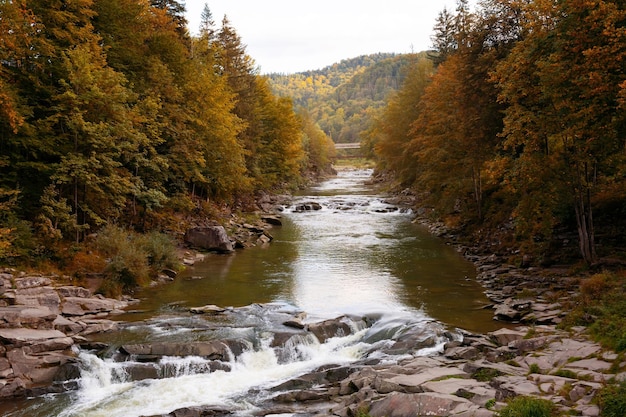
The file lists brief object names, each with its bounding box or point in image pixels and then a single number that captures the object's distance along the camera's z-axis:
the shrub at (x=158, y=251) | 23.95
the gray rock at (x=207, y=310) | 18.75
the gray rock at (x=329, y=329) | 16.48
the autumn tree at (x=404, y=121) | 51.56
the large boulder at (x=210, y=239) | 29.73
